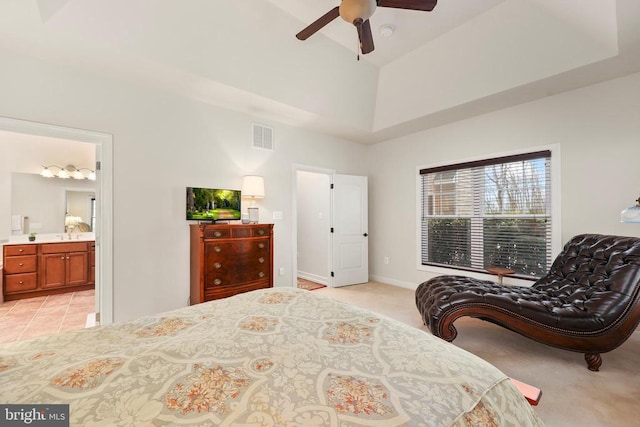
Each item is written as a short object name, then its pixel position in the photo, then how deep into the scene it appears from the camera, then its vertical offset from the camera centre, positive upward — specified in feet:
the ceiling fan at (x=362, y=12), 6.73 +5.25
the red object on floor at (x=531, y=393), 4.15 -2.77
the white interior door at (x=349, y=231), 16.61 -1.11
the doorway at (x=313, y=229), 17.10 -1.04
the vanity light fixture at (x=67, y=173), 15.69 +2.34
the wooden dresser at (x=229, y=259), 10.23 -1.79
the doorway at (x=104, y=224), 9.54 -0.38
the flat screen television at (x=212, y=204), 11.40 +0.37
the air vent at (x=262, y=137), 13.37 +3.66
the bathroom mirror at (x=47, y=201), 14.93 +0.69
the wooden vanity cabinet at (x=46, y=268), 13.51 -2.82
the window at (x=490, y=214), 11.76 -0.06
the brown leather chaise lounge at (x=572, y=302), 7.07 -2.51
